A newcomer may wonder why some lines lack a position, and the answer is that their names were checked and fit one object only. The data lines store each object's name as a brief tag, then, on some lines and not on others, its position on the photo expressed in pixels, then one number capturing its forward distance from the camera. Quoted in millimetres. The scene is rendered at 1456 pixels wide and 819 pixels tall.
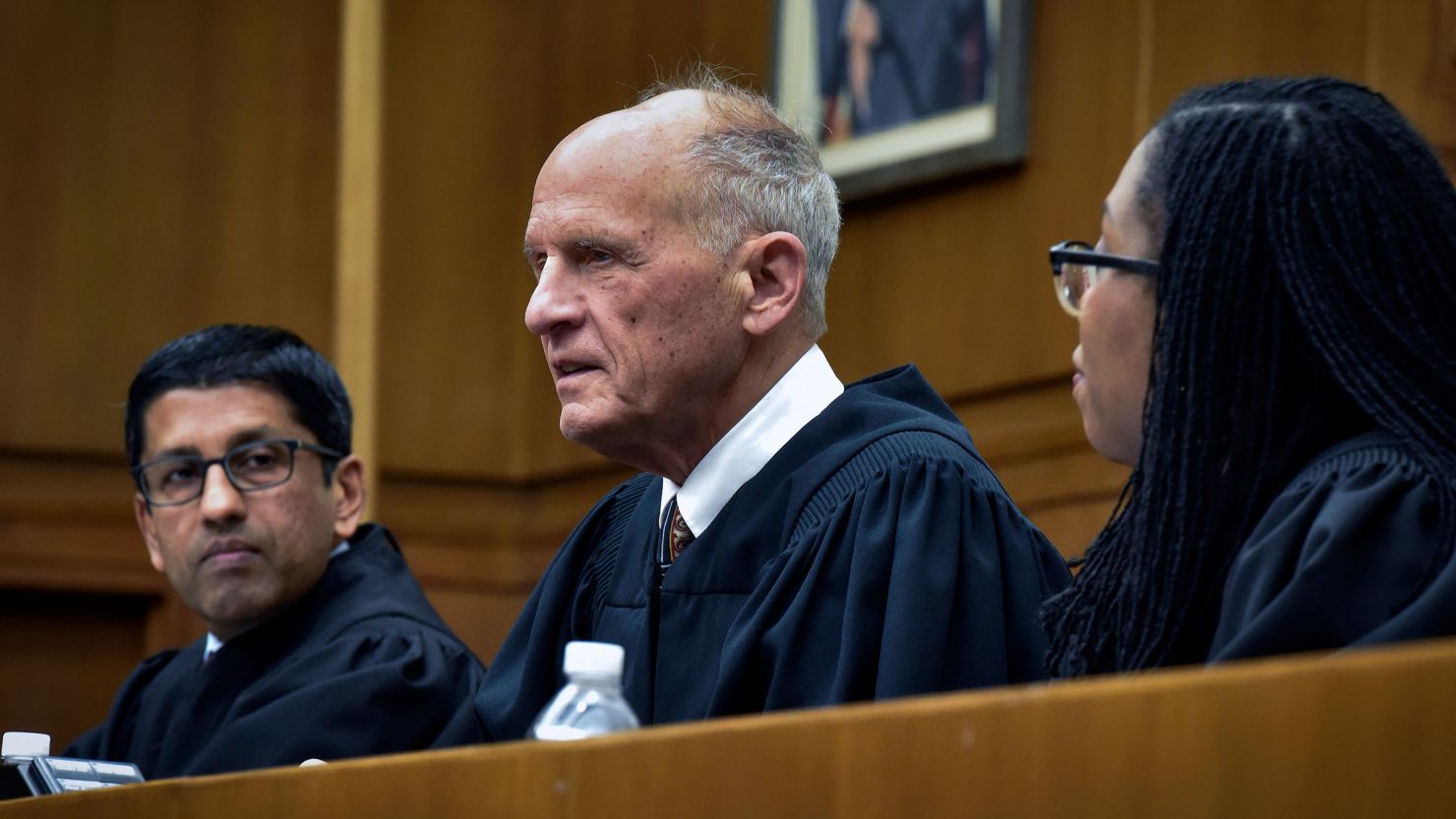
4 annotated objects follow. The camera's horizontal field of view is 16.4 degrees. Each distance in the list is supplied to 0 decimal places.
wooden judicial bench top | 1887
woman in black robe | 2608
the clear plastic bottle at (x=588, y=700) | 2590
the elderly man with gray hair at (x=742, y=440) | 2899
